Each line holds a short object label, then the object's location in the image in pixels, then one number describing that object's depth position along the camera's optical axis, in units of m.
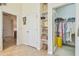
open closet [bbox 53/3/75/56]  1.58
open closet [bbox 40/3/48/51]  1.64
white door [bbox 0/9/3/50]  1.62
